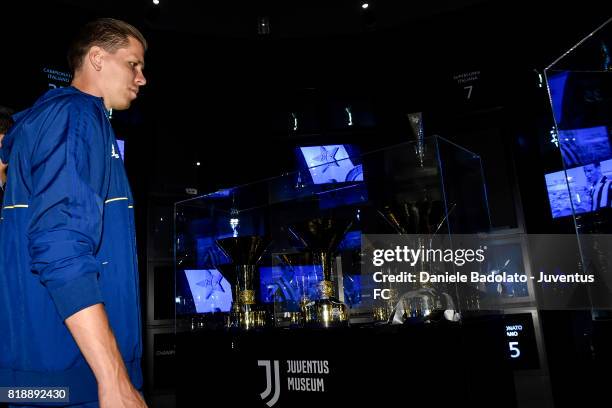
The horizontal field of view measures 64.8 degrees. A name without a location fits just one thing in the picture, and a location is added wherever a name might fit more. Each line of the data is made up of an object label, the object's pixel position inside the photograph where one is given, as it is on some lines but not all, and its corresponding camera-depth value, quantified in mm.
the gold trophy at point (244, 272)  2414
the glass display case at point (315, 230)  1935
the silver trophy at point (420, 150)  1893
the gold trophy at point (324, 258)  2004
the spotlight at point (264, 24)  4812
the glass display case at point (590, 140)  1885
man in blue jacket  893
